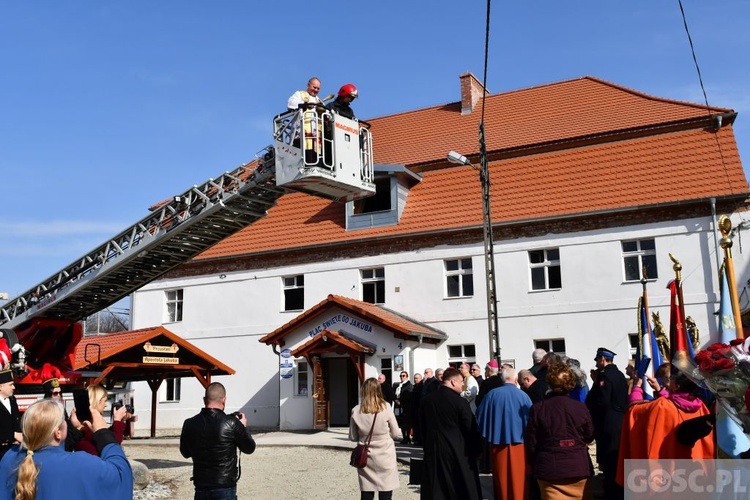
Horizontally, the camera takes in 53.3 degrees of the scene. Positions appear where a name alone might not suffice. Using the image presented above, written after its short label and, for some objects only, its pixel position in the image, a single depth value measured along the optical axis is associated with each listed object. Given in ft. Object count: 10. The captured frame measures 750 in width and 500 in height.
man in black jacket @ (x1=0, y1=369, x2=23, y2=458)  21.15
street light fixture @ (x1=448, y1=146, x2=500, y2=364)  53.74
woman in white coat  24.39
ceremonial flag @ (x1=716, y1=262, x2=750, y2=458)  15.85
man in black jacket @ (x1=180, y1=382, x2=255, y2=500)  20.74
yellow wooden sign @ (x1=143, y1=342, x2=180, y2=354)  55.21
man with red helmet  40.01
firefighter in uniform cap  26.84
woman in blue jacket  12.02
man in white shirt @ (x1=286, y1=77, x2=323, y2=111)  38.09
